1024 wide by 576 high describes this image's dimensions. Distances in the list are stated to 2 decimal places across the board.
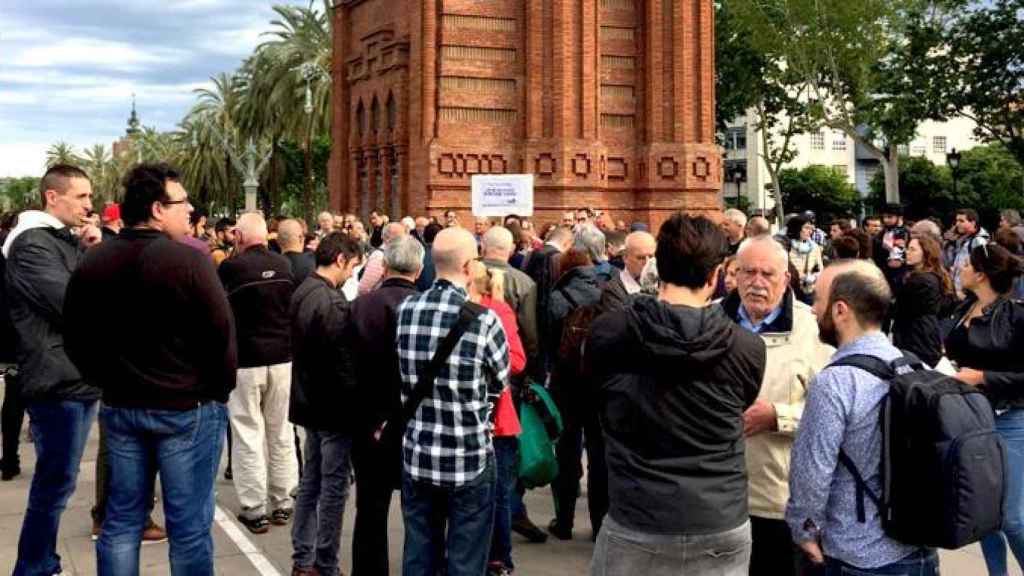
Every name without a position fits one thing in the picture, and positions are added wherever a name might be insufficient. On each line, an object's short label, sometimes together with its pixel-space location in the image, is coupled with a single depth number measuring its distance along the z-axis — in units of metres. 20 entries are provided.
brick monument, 25.22
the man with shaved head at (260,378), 7.79
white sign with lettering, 21.17
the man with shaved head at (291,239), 9.17
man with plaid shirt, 4.94
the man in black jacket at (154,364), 4.78
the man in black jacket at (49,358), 5.88
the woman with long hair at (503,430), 6.25
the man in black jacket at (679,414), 3.51
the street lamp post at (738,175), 39.16
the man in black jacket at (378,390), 5.52
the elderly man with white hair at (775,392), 4.17
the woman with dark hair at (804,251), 12.49
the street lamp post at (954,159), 40.06
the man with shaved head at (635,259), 7.27
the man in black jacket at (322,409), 6.28
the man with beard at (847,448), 3.54
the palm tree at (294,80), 45.75
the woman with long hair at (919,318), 7.25
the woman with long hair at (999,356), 5.91
